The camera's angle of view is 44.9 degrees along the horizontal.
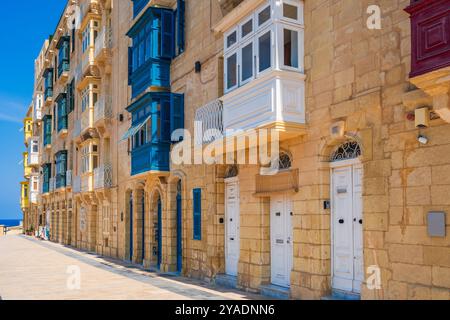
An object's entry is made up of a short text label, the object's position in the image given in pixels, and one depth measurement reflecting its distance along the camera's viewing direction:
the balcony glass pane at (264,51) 11.45
